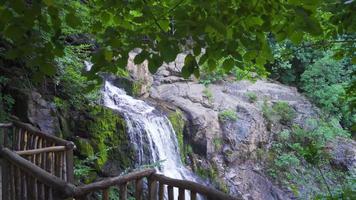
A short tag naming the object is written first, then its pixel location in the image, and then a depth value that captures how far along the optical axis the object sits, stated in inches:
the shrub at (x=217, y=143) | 423.4
